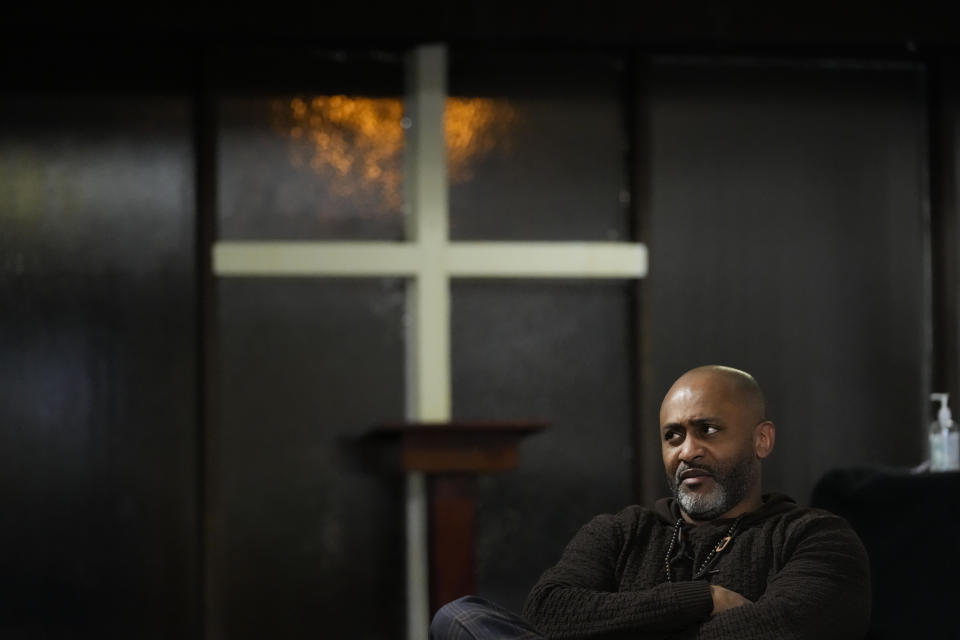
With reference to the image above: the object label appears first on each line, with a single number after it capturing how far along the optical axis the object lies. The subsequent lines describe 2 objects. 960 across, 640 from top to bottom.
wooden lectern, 8.23
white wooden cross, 8.70
